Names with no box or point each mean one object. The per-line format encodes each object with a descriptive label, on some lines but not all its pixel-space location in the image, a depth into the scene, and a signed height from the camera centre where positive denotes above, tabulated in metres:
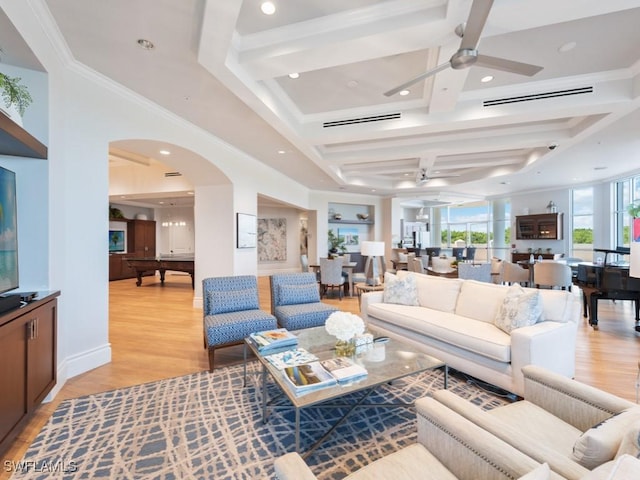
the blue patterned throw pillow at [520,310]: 2.63 -0.66
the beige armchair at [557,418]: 0.97 -0.76
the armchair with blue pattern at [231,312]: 3.01 -0.85
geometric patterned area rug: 1.79 -1.37
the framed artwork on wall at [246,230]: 5.70 +0.17
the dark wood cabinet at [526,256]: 8.95 -0.61
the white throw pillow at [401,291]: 3.79 -0.68
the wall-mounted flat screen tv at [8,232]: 2.11 +0.06
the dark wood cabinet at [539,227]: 9.18 +0.33
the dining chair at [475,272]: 5.37 -0.63
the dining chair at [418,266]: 6.55 -0.63
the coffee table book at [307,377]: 1.80 -0.89
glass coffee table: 1.77 -0.94
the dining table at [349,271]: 6.84 -0.77
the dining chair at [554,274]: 5.71 -0.72
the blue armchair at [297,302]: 3.49 -0.85
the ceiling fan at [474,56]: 1.89 +1.37
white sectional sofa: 2.44 -0.87
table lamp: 4.73 -0.20
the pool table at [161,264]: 7.59 -0.68
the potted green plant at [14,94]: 1.97 +1.04
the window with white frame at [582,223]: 8.75 +0.41
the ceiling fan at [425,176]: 7.14 +1.56
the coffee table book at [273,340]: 2.40 -0.86
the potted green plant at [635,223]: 6.07 +0.28
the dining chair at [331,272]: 6.46 -0.75
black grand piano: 4.13 -0.70
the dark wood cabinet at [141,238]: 10.25 +0.03
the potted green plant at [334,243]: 10.87 -0.19
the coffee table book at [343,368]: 1.96 -0.91
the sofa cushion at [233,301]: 3.45 -0.74
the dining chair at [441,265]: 6.35 -0.61
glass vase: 2.39 -0.90
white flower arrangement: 2.37 -0.71
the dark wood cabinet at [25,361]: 1.80 -0.84
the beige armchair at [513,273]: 6.80 -0.82
